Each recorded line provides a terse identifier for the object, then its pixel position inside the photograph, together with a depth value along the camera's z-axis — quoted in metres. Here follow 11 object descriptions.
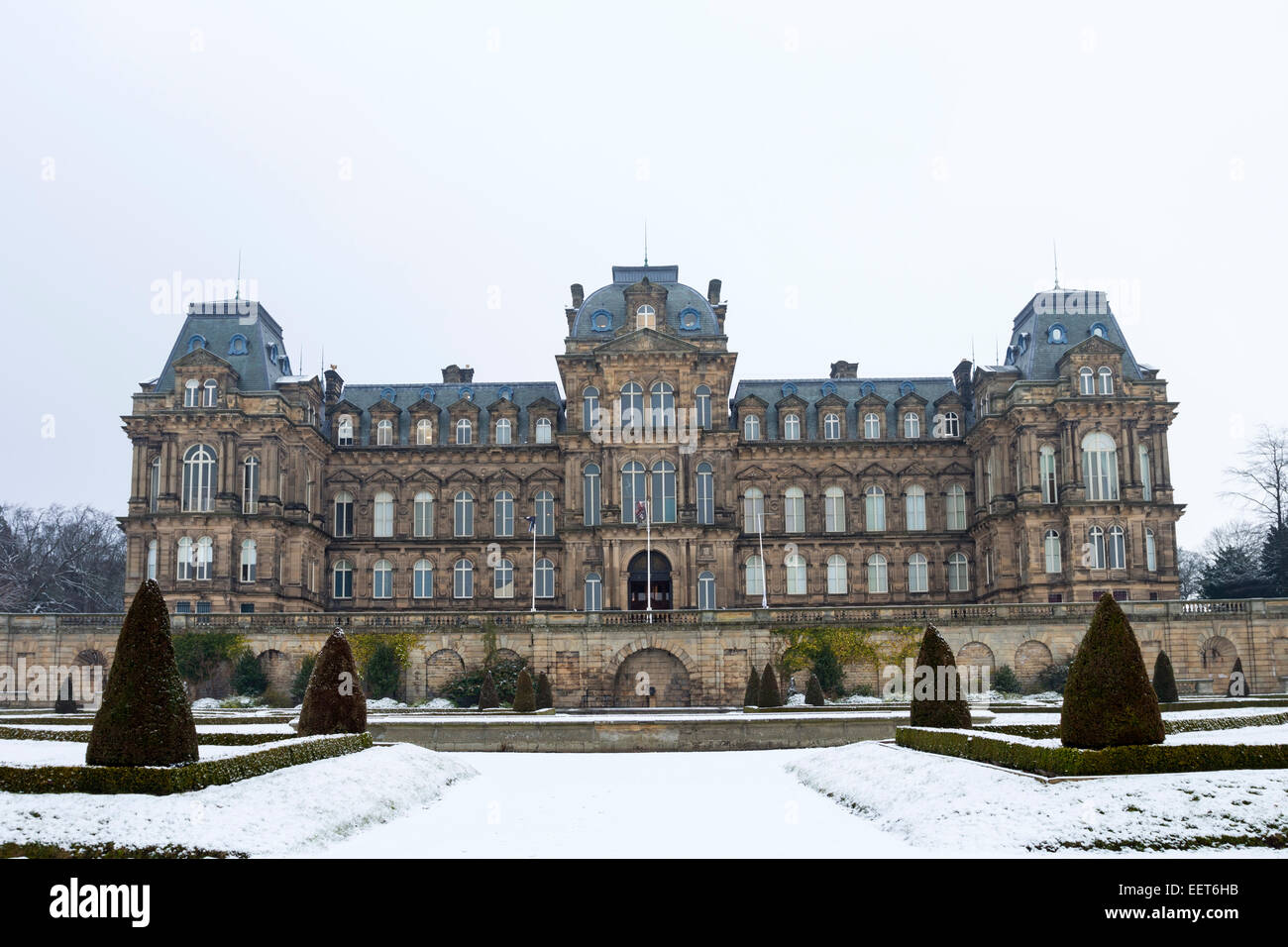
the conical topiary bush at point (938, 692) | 26.23
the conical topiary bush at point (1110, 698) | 18.70
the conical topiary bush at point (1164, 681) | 39.41
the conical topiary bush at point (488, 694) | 45.47
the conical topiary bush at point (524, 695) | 42.38
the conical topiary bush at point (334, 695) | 26.22
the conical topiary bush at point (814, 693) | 44.29
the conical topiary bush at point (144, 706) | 17.55
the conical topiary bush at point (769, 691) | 43.22
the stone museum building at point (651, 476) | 60.59
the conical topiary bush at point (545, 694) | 45.81
